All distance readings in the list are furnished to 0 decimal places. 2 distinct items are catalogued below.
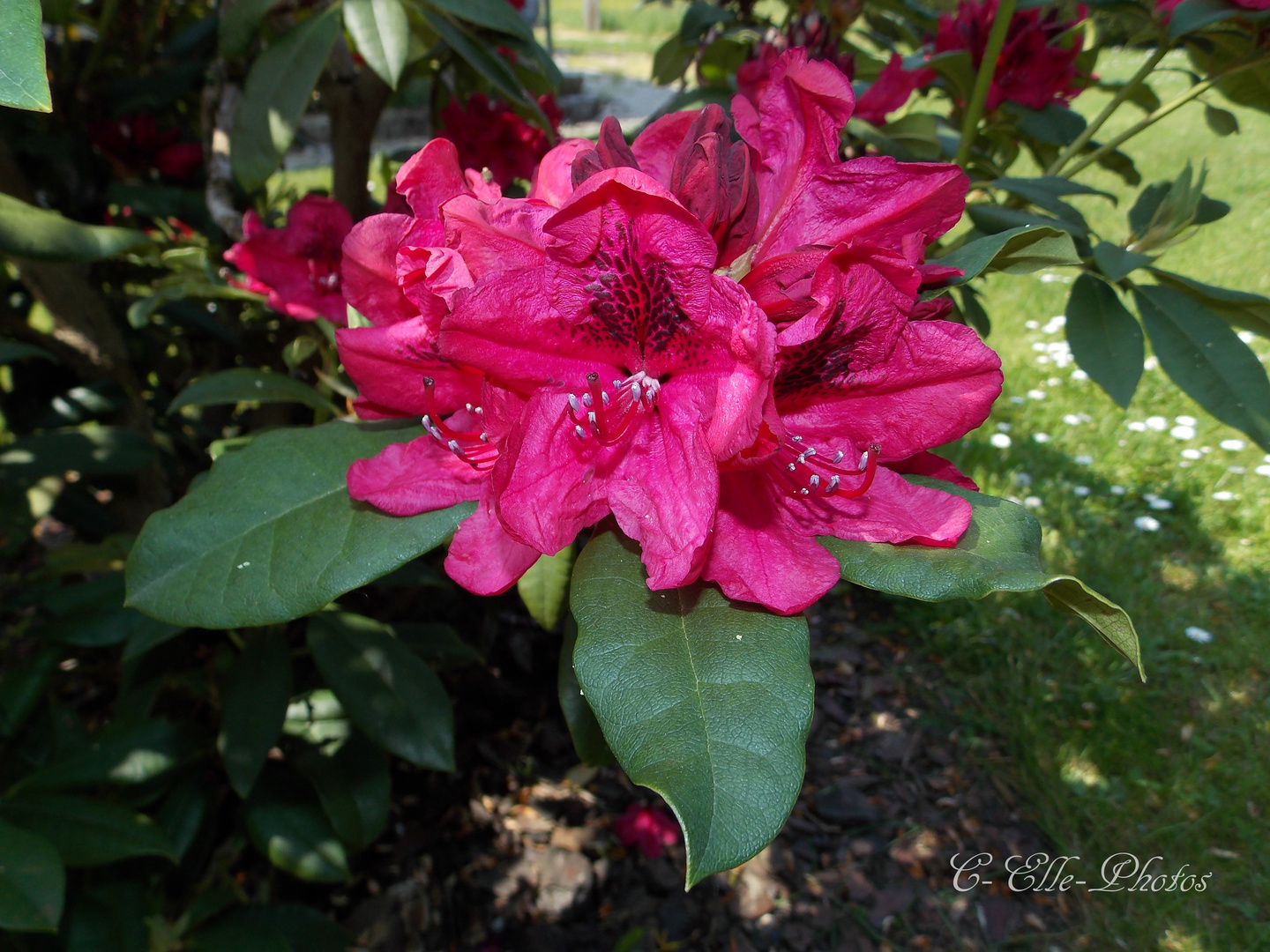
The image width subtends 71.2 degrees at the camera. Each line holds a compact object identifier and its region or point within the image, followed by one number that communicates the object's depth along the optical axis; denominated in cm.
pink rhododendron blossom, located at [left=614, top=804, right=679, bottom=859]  54
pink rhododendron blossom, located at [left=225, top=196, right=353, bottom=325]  34
